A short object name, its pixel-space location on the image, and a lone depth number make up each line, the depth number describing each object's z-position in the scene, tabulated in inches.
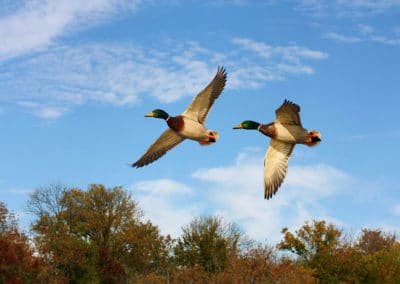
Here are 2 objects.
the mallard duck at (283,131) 535.2
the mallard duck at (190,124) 589.3
